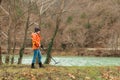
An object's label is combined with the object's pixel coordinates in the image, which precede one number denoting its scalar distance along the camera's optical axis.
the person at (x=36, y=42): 18.22
